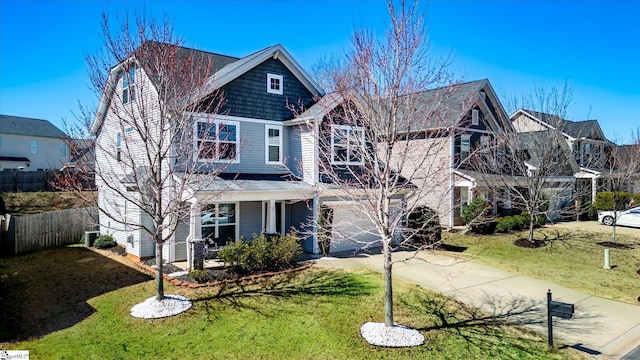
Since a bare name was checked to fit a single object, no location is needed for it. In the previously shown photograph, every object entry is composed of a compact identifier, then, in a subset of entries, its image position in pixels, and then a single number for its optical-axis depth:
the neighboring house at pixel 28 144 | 39.38
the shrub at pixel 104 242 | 16.73
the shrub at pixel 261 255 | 12.22
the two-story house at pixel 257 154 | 14.47
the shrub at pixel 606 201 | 28.31
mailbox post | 7.67
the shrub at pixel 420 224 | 16.75
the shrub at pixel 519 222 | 21.97
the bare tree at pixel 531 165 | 19.20
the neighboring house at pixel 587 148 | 30.09
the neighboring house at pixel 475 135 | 22.59
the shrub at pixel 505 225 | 21.33
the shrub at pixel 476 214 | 20.58
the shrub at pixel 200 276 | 11.41
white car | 23.28
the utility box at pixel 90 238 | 17.23
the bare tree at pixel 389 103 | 8.37
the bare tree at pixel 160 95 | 9.86
